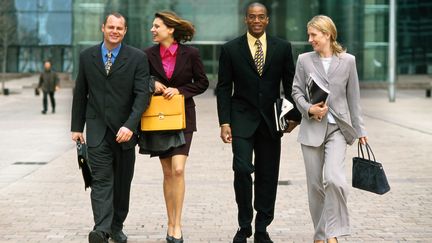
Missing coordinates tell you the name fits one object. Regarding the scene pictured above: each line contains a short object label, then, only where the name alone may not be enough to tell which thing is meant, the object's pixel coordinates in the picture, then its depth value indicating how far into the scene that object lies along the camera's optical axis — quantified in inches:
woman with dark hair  271.7
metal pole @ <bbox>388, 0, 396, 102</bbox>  1332.4
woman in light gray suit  250.1
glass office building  1755.7
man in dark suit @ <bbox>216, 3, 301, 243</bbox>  271.1
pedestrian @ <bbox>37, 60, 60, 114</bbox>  1108.2
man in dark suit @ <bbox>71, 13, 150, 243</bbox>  266.5
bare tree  2135.8
